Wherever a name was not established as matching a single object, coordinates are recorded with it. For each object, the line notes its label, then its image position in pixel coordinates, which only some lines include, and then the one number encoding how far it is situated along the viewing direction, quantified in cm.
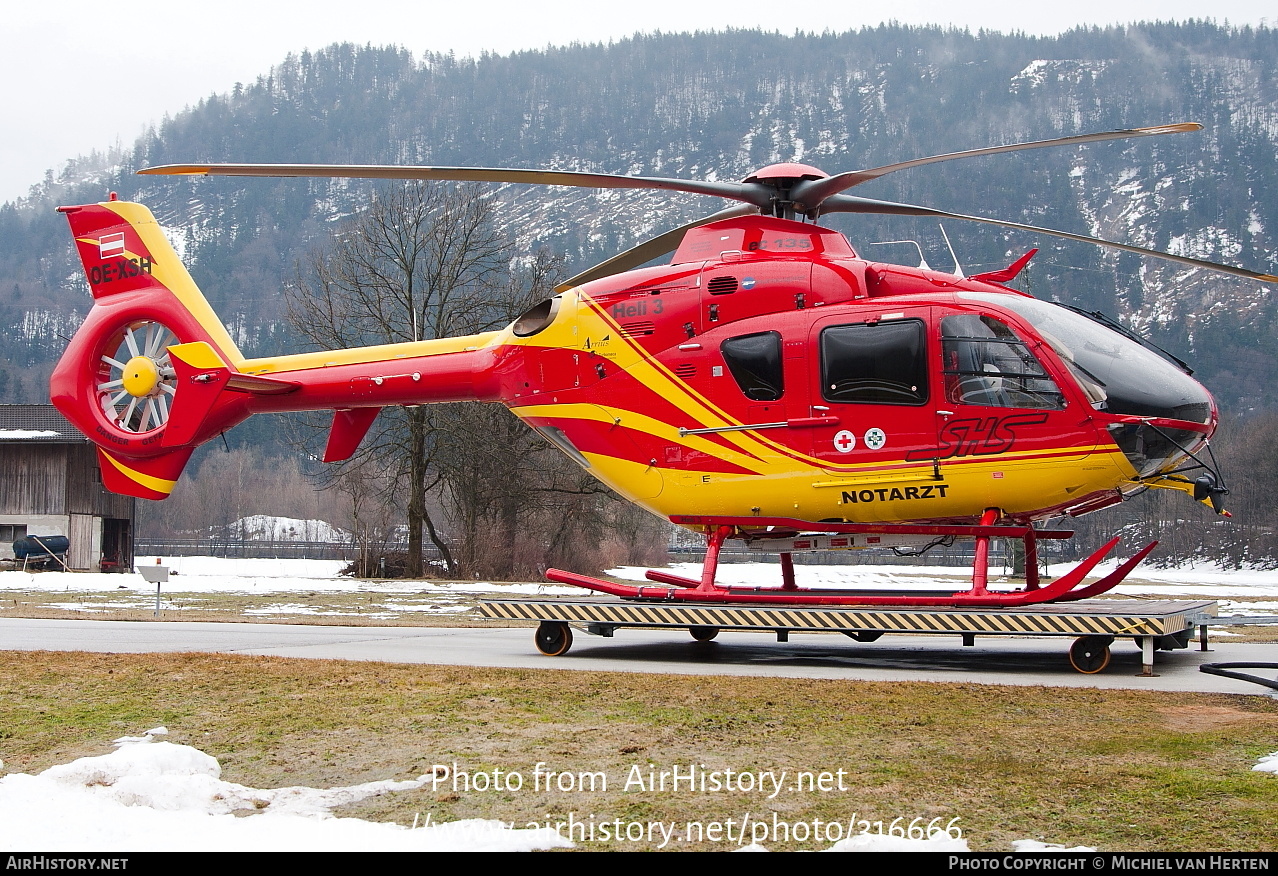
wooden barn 3828
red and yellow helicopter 1084
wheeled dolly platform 1013
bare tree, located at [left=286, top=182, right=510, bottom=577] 3725
